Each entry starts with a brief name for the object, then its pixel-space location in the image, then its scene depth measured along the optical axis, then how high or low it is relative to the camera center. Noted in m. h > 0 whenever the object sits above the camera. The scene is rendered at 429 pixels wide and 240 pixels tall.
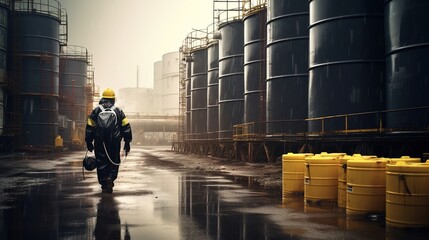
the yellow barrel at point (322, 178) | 8.29 -0.88
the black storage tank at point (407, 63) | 12.80 +2.11
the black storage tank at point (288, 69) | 20.27 +2.96
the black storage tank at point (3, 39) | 33.06 +7.03
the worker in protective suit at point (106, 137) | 9.62 -0.15
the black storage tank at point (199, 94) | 38.09 +3.27
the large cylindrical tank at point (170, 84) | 87.06 +9.41
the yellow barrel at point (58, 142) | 39.42 -1.07
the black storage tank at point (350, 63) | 15.73 +2.56
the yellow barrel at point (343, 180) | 7.71 -0.85
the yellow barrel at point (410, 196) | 6.00 -0.88
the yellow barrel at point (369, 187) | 6.97 -0.87
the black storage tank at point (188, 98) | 43.42 +3.25
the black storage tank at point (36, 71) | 36.66 +5.02
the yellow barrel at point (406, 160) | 6.84 -0.43
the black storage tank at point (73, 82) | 48.47 +5.42
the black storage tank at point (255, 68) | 24.67 +3.65
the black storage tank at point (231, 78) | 28.72 +3.55
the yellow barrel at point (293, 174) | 9.46 -0.91
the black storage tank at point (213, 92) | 33.94 +3.10
